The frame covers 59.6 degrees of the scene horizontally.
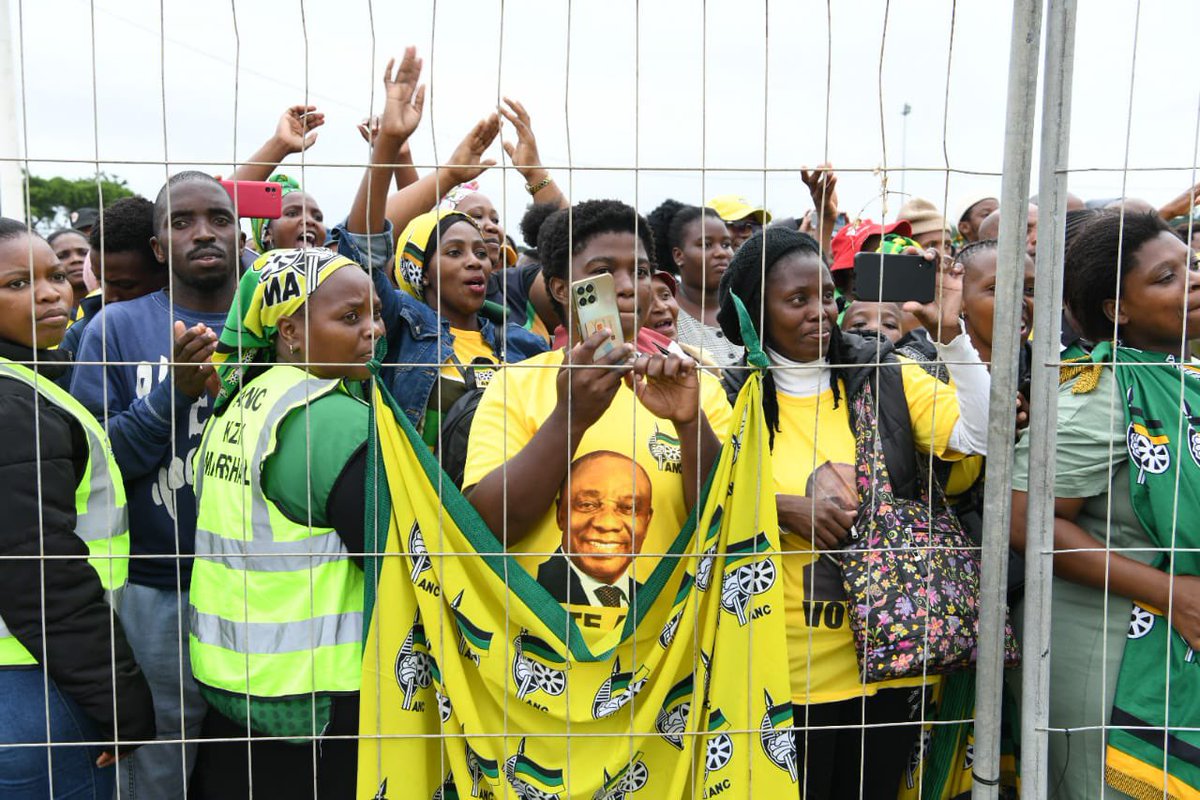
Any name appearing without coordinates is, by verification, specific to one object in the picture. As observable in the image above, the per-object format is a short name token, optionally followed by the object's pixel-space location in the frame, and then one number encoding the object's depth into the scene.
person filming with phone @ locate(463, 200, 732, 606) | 2.24
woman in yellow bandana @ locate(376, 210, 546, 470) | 3.02
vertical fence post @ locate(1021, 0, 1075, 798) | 2.31
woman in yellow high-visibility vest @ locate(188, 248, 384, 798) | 2.35
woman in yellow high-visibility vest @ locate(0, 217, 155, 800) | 2.30
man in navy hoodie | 2.65
